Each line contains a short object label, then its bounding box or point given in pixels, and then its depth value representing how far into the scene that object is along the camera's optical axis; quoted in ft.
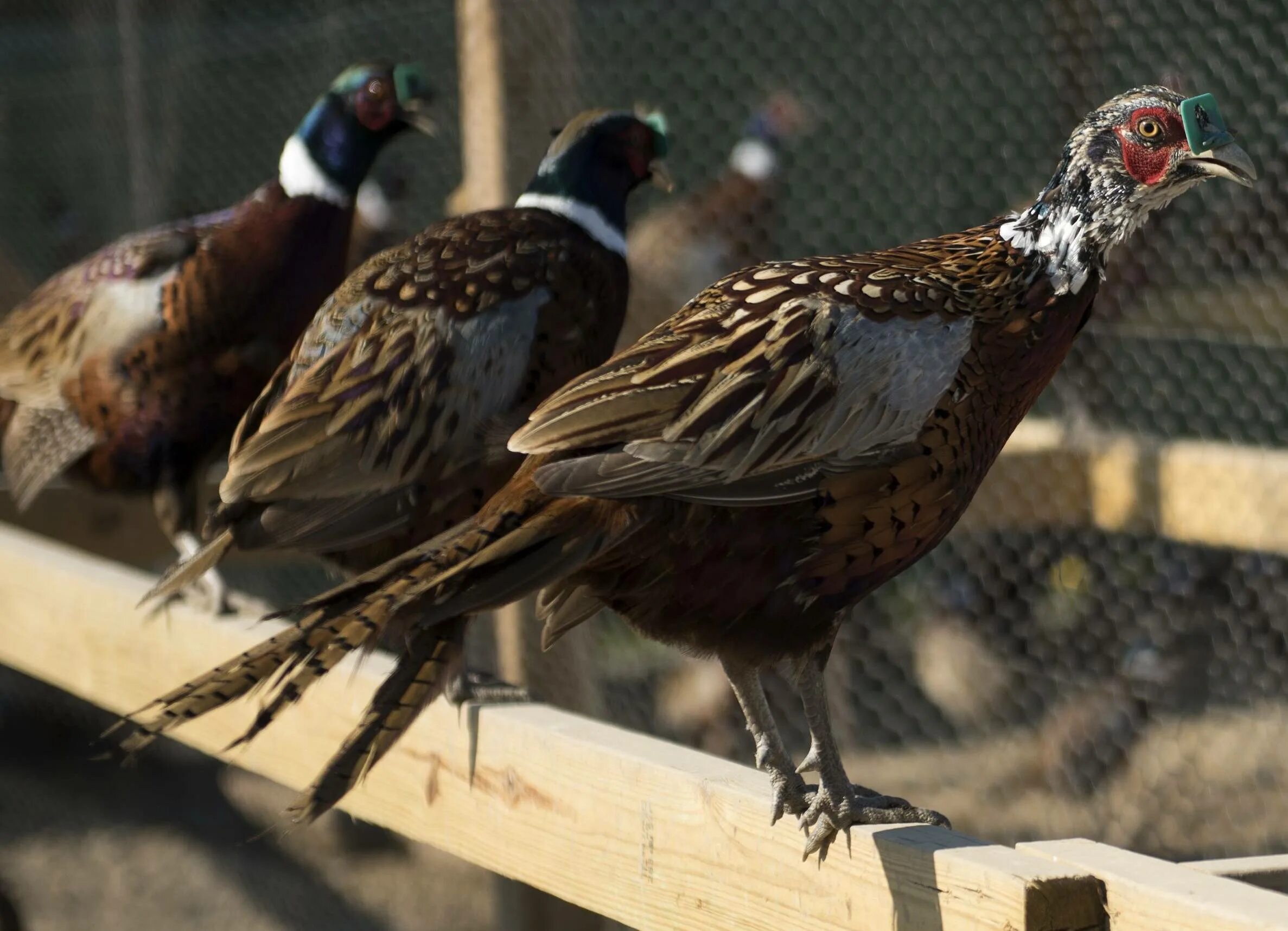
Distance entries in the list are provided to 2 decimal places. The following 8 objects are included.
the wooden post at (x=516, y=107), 21.93
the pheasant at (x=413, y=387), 14.88
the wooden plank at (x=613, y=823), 9.98
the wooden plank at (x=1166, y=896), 8.41
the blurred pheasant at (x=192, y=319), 20.25
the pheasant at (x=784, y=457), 10.44
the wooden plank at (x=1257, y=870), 9.95
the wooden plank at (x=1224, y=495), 23.44
